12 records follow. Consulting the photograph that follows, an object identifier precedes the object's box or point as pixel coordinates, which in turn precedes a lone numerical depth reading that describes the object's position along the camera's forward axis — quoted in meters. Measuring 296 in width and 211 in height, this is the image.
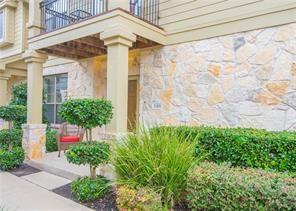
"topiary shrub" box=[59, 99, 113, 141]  4.09
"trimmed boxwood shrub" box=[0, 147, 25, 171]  6.08
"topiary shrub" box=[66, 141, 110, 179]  4.08
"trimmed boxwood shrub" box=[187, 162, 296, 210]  2.80
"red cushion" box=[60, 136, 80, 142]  7.17
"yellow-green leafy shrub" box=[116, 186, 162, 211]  3.33
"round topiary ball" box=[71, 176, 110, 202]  4.10
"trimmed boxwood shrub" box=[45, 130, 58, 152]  8.05
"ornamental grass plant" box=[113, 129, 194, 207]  3.54
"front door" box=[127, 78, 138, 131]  7.30
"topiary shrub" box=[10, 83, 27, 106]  8.21
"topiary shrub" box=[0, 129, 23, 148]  6.52
